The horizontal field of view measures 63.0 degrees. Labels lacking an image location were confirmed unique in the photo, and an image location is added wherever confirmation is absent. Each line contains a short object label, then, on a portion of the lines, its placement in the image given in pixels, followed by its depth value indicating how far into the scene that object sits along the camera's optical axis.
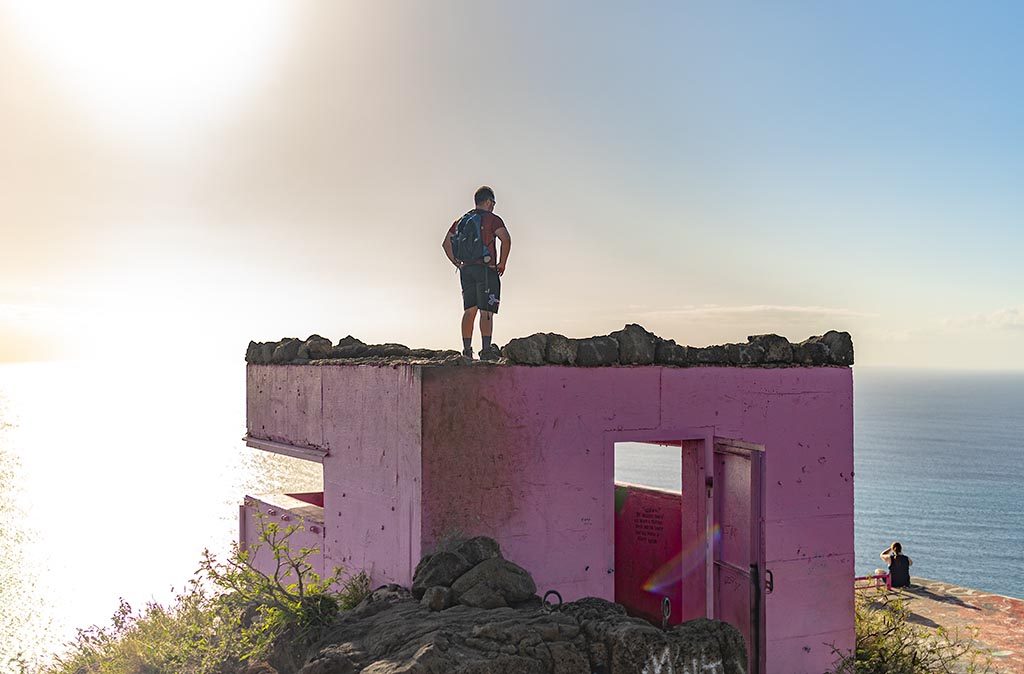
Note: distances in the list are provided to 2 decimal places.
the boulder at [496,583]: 5.66
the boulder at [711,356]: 7.57
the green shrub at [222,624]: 6.08
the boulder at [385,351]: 7.97
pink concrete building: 6.50
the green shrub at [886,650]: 8.34
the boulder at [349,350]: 8.34
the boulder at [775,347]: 7.96
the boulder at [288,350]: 8.73
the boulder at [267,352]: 9.15
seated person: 14.91
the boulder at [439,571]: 5.93
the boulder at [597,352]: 7.00
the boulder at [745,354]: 7.74
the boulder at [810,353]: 8.09
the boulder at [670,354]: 7.38
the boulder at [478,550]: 6.12
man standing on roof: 8.80
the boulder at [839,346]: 8.20
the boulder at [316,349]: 8.52
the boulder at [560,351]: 6.90
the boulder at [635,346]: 7.19
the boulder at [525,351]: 6.78
